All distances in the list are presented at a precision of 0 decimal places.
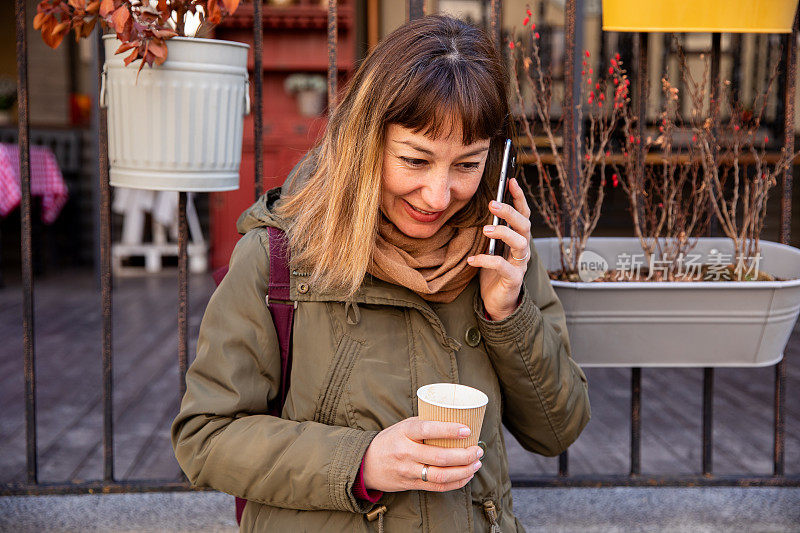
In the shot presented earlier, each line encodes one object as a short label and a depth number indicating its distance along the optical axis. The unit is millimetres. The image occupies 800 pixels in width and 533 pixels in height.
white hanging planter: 1678
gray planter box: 1654
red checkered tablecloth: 5784
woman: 1276
